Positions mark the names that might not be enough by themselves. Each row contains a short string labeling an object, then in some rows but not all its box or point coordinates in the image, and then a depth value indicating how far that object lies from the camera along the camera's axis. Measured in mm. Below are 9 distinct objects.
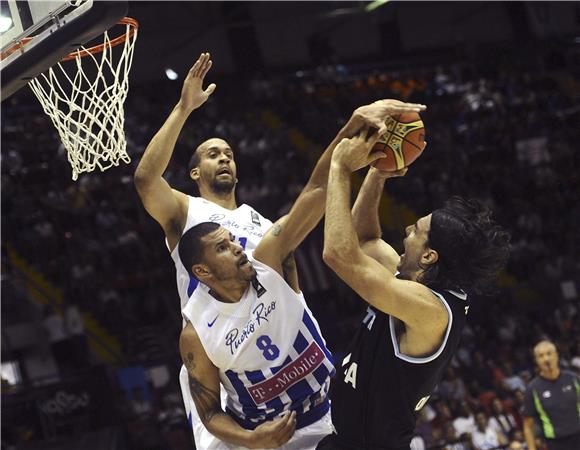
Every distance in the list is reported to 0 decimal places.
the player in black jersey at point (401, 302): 6113
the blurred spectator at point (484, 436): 18297
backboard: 6301
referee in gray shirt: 13469
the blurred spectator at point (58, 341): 22016
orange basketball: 6672
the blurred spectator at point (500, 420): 18937
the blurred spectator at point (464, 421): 18797
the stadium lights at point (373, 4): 30031
